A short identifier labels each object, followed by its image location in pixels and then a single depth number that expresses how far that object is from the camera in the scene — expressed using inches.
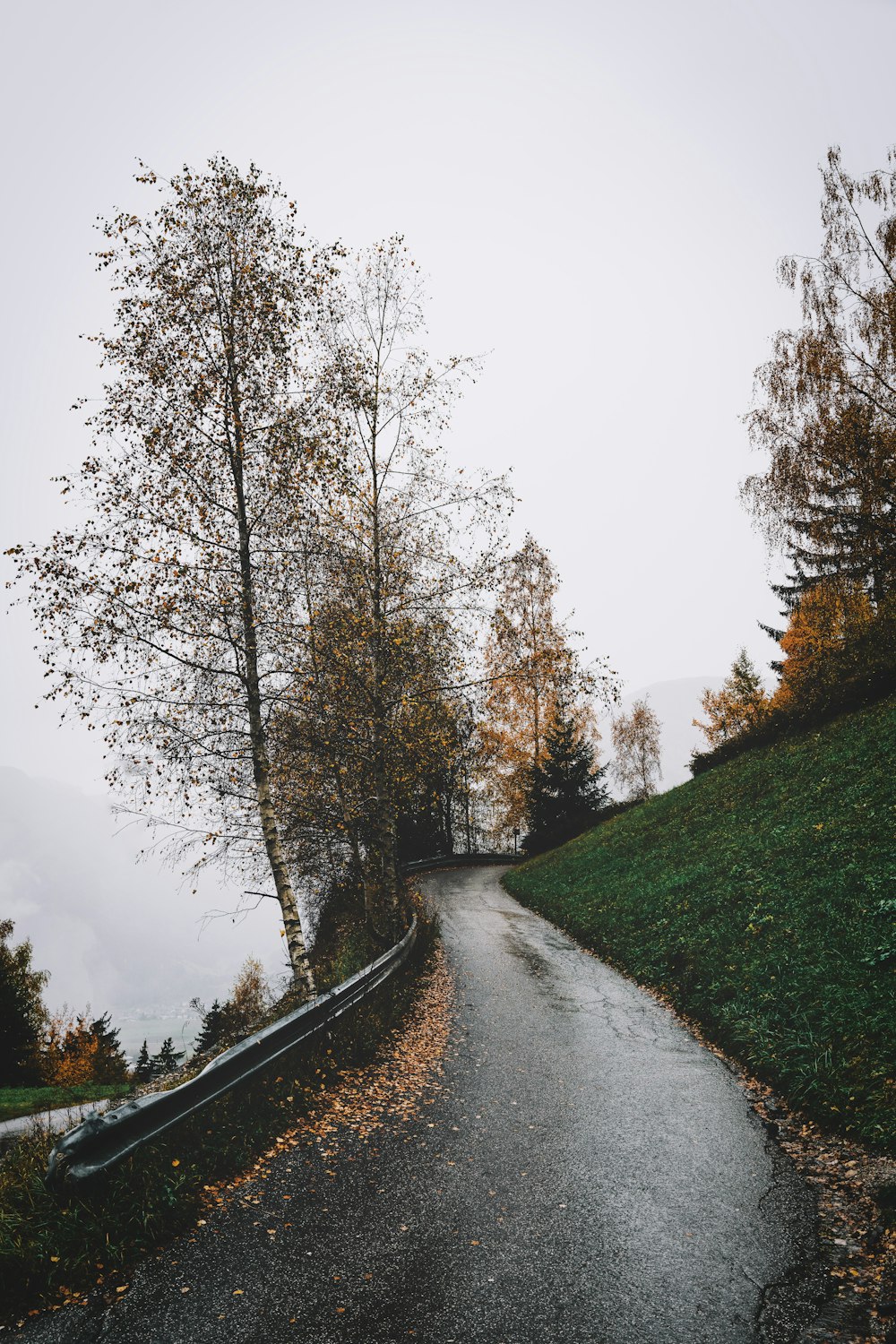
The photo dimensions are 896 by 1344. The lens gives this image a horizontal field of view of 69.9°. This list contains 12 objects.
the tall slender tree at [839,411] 492.7
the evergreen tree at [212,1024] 1005.2
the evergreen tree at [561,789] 1111.6
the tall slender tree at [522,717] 1197.7
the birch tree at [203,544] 337.4
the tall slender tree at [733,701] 1633.9
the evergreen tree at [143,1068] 1098.7
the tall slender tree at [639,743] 2396.7
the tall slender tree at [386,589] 426.0
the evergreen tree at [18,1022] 1109.7
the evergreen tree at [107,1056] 1438.2
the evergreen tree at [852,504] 482.3
